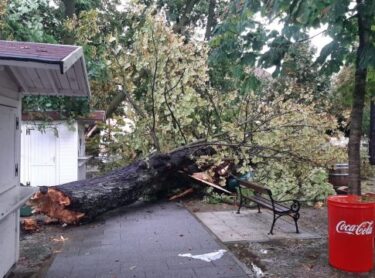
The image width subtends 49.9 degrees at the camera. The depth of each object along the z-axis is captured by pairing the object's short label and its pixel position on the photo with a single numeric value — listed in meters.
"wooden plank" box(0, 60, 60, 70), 2.74
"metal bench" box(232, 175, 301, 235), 6.60
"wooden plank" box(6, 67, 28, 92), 4.32
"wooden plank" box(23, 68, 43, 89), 4.17
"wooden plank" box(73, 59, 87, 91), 3.83
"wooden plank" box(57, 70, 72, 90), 4.16
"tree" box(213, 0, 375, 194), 4.33
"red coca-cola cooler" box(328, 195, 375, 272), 4.72
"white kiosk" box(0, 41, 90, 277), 3.55
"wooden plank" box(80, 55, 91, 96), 3.71
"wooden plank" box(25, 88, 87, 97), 4.91
